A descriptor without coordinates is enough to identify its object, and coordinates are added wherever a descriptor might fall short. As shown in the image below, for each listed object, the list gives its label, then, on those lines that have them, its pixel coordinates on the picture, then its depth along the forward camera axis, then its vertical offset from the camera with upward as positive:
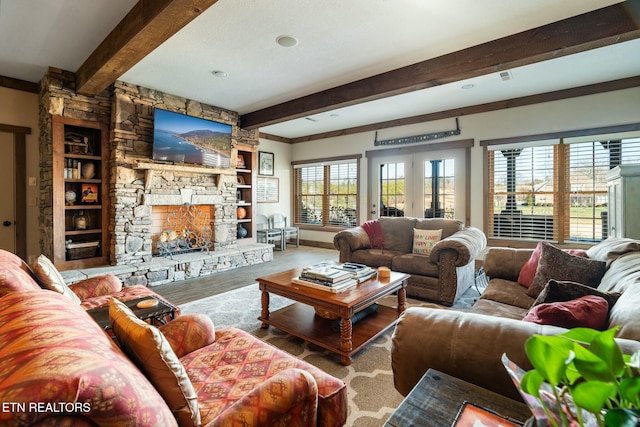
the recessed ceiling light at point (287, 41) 2.93 +1.67
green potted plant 0.42 -0.25
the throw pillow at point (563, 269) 1.97 -0.41
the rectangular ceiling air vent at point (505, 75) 3.79 +1.71
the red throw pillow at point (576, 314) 1.18 -0.42
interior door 4.03 +0.24
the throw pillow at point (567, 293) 1.33 -0.39
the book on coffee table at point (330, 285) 2.40 -0.62
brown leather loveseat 3.29 -0.57
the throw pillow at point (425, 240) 3.92 -0.40
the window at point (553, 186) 4.30 +0.35
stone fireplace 3.85 +0.40
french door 5.46 +0.48
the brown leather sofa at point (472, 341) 1.00 -0.48
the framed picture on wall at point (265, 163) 7.09 +1.12
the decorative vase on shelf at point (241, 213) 5.93 -0.06
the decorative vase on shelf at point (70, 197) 3.93 +0.17
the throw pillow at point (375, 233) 4.32 -0.34
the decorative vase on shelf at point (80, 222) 4.09 -0.16
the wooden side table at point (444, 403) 0.82 -0.57
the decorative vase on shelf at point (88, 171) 4.11 +0.54
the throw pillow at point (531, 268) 2.41 -0.48
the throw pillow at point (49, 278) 1.62 -0.37
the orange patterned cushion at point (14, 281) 1.33 -0.33
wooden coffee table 2.19 -0.93
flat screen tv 4.29 +1.08
